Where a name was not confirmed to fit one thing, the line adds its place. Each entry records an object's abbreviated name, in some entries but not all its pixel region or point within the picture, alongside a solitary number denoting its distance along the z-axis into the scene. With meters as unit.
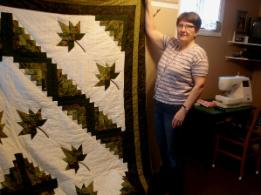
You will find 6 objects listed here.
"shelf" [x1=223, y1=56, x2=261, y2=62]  3.35
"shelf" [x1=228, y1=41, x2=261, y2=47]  3.33
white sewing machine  2.73
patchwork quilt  1.58
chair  2.61
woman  1.91
